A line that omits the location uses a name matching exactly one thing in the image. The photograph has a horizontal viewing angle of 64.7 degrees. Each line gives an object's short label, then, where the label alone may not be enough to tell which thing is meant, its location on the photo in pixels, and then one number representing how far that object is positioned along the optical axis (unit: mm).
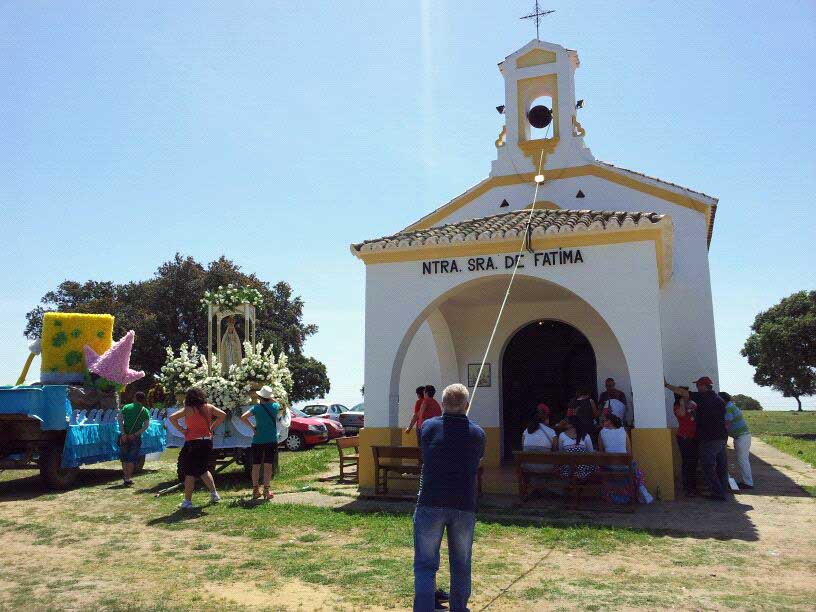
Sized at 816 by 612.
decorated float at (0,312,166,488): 10281
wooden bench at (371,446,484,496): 9289
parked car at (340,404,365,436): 22328
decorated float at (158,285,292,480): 11516
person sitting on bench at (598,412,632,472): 8875
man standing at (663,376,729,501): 9445
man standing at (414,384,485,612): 4188
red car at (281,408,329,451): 19094
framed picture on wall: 14391
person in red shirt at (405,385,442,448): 10055
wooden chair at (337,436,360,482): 11734
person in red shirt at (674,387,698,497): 9984
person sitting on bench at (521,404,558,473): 9469
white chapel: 9641
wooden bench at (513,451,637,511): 8391
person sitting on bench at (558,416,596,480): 8781
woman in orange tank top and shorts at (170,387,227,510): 8805
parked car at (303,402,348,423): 23969
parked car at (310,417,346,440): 21125
